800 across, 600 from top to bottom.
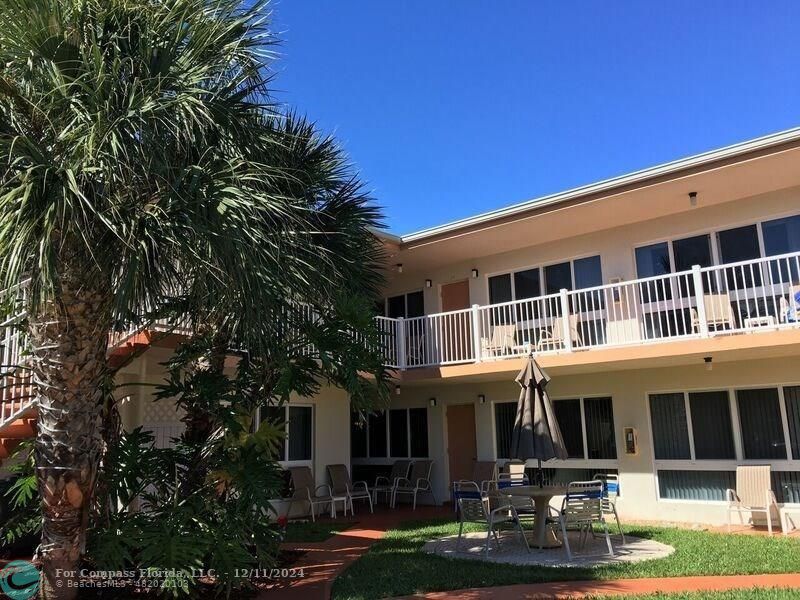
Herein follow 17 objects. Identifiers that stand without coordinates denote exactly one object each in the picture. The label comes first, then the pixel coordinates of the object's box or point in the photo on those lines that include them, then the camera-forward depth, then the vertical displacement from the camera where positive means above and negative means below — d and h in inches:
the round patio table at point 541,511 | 358.3 -48.0
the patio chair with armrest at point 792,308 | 386.6 +71.1
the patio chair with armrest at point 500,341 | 523.6 +74.5
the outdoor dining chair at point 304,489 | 534.3 -46.8
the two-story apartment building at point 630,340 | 427.2 +66.2
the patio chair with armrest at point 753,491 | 405.1 -43.7
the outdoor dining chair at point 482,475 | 536.4 -39.0
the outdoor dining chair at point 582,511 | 336.2 -44.4
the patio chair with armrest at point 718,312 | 413.1 +74.6
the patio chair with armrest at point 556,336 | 489.4 +73.4
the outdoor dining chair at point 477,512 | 358.0 -46.8
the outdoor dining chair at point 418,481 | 602.2 -46.9
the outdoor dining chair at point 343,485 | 563.5 -46.9
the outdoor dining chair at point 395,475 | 615.8 -42.1
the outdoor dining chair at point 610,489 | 361.0 -41.7
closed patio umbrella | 374.3 +3.5
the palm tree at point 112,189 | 197.9 +82.7
